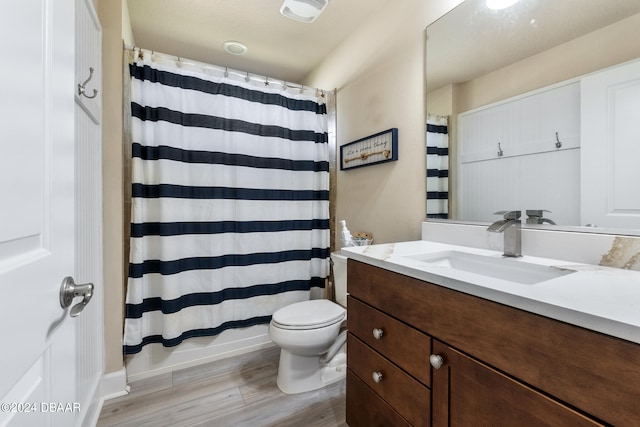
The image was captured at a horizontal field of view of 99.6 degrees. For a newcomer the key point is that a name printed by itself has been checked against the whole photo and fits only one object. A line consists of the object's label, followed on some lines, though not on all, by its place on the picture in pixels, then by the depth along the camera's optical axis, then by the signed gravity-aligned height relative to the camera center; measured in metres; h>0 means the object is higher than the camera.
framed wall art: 1.69 +0.43
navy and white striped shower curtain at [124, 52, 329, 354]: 1.67 +0.06
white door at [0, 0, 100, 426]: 0.42 +0.00
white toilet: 1.48 -0.74
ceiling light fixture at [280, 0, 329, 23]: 1.69 +1.31
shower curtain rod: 1.73 +1.01
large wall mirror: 0.89 +0.40
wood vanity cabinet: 0.50 -0.37
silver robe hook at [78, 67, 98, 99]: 1.11 +0.52
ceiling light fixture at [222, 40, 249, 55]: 2.17 +1.36
